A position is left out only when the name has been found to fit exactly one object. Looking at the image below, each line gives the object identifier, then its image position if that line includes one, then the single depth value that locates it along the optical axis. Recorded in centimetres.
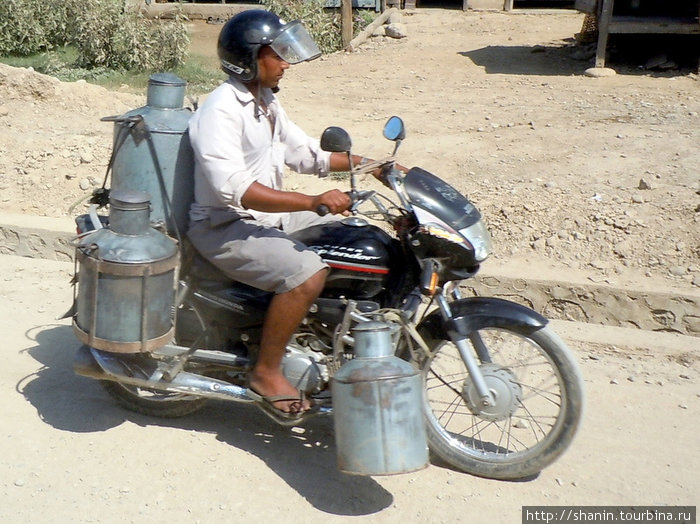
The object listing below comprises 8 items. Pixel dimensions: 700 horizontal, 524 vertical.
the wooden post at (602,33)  1045
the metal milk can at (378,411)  329
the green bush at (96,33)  1229
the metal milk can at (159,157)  373
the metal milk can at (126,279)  353
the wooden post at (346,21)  1305
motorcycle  346
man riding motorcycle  343
